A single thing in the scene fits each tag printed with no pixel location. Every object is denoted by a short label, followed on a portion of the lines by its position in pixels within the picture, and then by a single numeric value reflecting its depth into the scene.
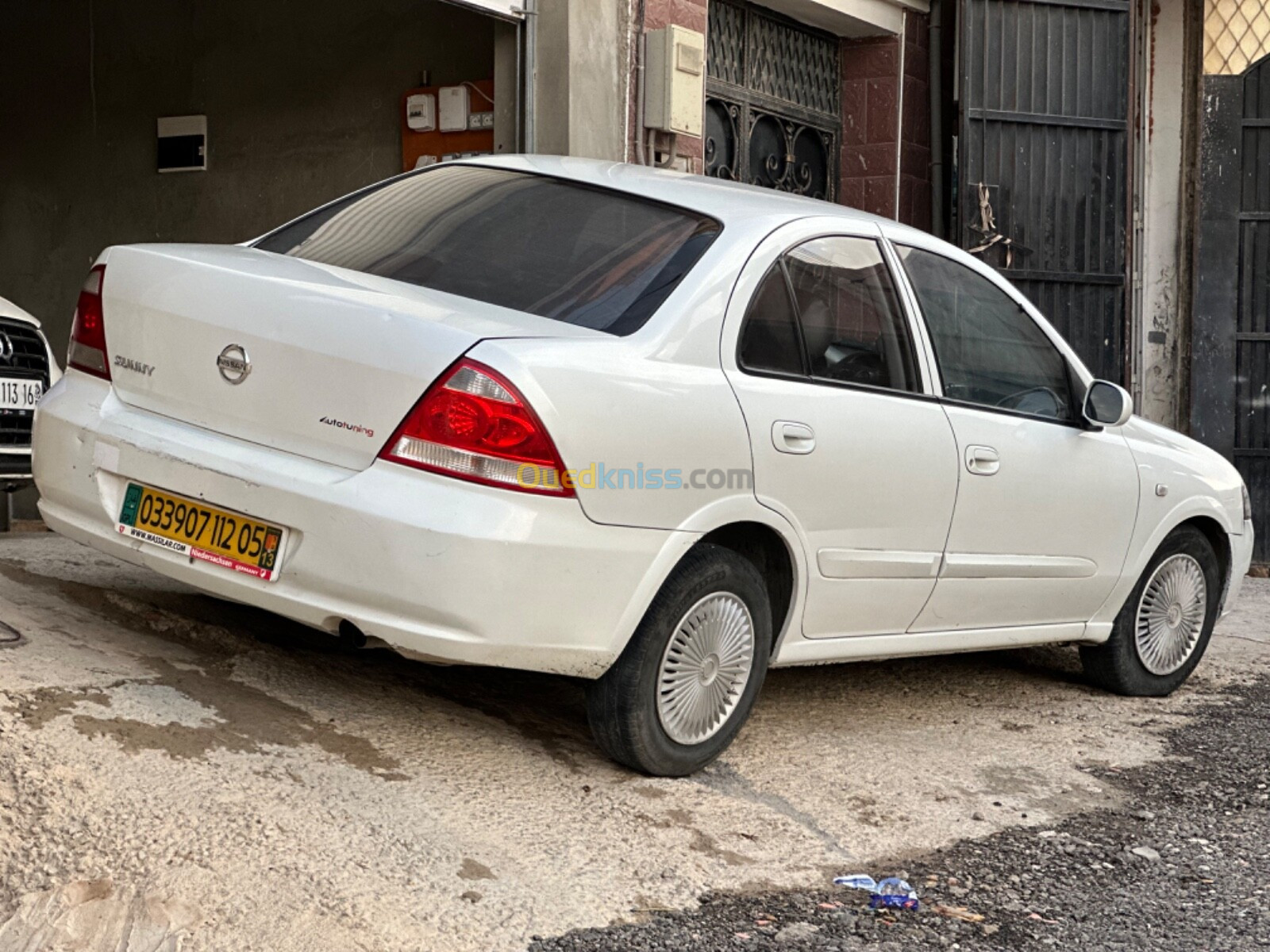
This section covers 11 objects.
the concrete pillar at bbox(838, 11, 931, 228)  10.48
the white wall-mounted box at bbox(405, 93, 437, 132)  8.79
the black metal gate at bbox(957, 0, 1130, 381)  10.04
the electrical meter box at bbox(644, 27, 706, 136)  8.19
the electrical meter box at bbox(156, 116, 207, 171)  10.11
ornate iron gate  9.49
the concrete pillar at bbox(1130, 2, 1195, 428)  10.82
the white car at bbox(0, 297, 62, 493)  6.19
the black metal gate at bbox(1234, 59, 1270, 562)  10.53
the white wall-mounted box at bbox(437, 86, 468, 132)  8.63
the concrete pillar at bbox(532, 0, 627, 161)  7.82
